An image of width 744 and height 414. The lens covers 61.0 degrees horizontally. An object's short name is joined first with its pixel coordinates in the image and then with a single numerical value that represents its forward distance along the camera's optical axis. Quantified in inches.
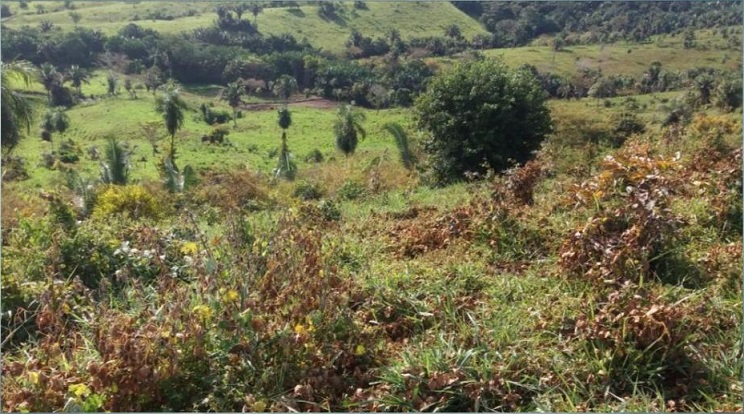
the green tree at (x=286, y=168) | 975.0
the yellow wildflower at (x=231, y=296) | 119.7
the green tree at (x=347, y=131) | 1186.6
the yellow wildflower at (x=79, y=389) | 105.7
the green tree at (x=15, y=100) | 642.8
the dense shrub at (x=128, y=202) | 457.4
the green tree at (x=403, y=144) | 967.6
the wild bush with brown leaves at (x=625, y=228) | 152.0
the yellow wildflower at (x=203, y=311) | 121.6
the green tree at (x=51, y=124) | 1784.0
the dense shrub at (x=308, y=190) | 640.4
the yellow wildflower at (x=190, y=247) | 135.9
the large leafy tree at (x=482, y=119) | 631.8
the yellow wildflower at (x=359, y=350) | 127.4
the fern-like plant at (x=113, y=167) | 834.2
